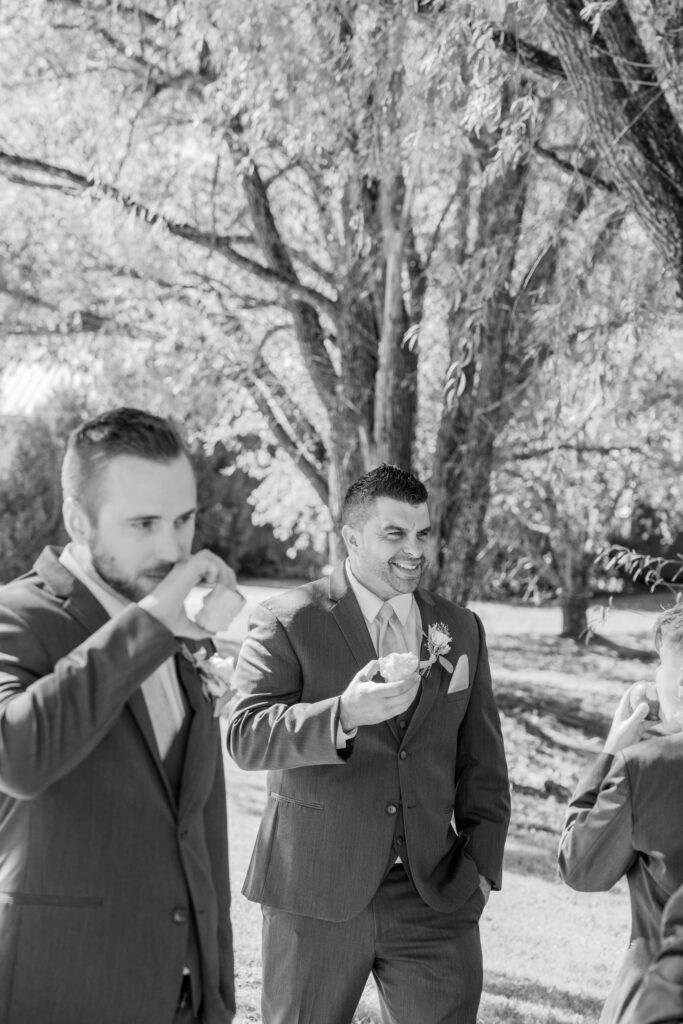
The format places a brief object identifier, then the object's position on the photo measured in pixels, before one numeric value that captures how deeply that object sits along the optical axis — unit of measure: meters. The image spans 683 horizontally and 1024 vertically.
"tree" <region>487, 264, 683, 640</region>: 8.13
